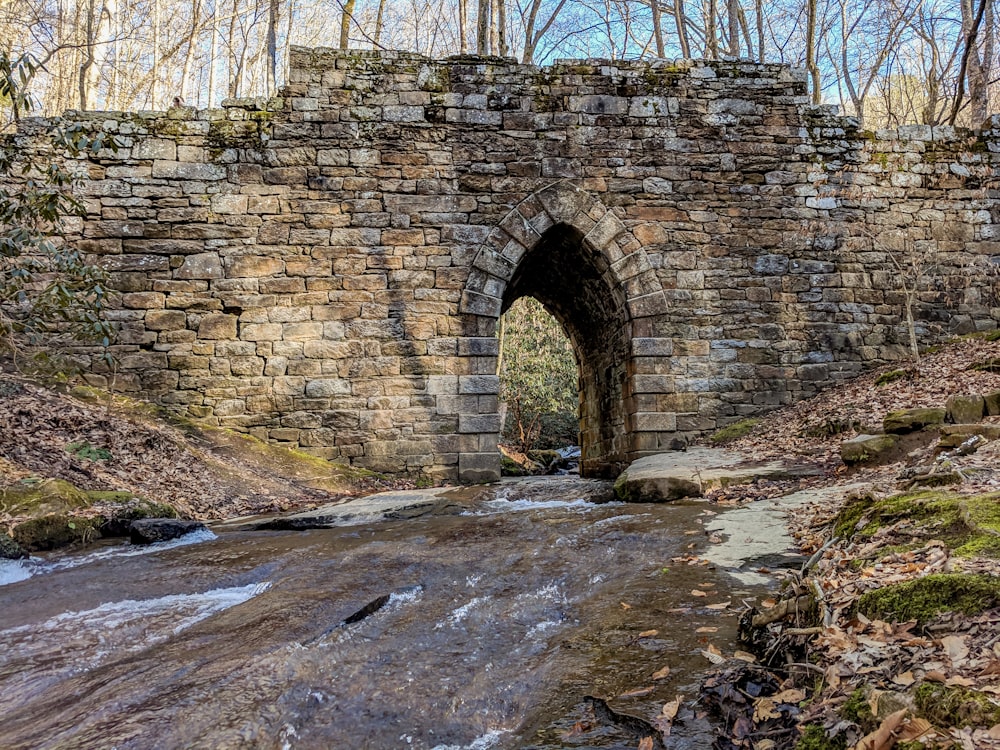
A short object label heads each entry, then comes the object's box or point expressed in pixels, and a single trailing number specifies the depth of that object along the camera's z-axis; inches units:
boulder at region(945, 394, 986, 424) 197.6
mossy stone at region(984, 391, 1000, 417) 194.9
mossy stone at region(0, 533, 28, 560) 160.8
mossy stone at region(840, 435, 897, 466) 208.2
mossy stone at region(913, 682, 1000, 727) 51.1
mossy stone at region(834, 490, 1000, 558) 82.7
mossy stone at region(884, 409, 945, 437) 214.4
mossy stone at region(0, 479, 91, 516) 186.4
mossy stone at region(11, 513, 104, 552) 178.4
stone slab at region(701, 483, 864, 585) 126.1
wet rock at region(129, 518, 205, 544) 185.6
